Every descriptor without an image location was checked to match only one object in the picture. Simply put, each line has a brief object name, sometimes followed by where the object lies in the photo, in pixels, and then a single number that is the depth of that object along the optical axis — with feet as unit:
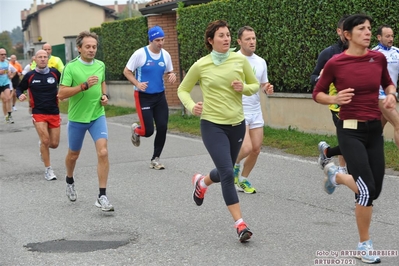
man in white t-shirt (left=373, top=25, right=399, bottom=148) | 29.78
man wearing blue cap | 36.65
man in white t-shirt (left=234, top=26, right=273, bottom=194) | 28.34
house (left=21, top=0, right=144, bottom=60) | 260.21
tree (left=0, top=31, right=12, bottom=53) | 376.56
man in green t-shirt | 26.91
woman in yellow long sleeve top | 21.93
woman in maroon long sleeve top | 19.01
